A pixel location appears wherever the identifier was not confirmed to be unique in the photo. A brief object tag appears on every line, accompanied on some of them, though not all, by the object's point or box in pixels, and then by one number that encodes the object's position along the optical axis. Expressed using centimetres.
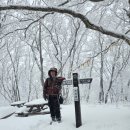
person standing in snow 518
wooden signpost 471
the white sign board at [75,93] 483
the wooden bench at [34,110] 627
